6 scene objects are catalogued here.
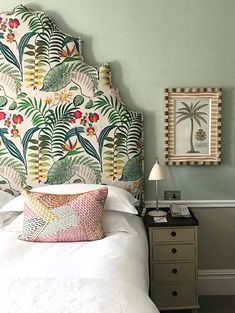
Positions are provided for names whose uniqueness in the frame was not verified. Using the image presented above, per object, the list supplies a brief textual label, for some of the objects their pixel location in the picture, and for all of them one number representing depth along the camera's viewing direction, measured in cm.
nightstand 240
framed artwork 266
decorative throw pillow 203
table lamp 249
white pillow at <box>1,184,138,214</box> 234
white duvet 129
